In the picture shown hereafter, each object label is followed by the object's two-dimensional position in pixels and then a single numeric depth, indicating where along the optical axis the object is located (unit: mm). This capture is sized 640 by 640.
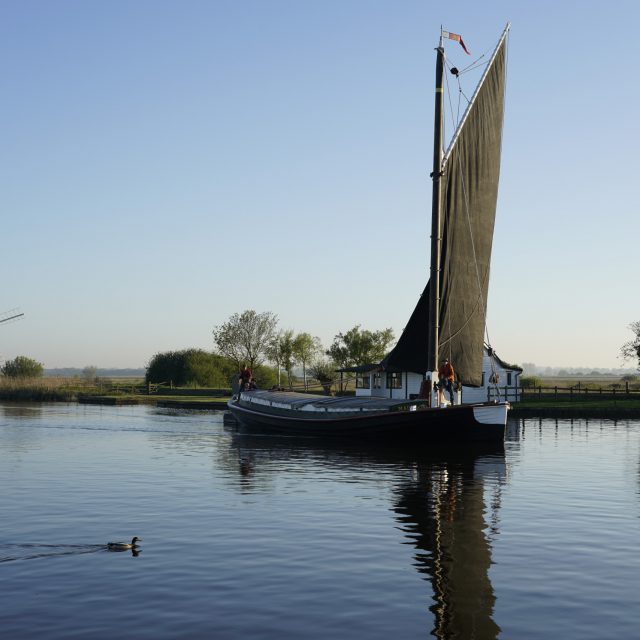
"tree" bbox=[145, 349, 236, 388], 104625
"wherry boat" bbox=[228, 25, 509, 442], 36688
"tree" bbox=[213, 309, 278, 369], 108188
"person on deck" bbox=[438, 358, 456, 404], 37031
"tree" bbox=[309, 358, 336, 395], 100312
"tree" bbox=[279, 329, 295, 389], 108812
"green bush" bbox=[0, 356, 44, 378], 123188
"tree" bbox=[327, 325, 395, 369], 101688
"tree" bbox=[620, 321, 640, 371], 91812
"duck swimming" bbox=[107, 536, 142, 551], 16156
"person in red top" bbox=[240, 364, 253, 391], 55969
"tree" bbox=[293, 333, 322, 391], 108875
